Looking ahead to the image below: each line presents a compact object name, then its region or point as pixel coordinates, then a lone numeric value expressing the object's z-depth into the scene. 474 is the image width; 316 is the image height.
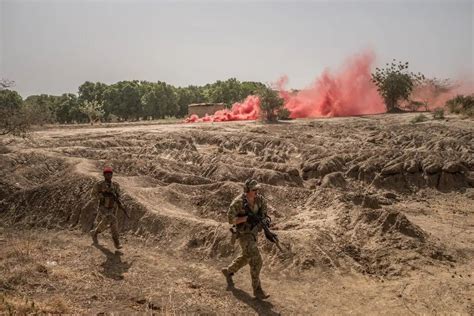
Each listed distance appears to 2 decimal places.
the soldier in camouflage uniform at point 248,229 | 7.61
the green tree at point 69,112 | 56.59
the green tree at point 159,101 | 58.98
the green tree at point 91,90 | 61.97
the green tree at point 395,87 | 32.75
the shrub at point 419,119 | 24.75
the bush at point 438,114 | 25.27
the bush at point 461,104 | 26.30
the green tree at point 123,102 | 59.91
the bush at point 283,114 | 30.95
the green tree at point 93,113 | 46.66
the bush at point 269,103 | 30.08
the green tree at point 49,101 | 57.35
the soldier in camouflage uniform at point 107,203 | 9.91
